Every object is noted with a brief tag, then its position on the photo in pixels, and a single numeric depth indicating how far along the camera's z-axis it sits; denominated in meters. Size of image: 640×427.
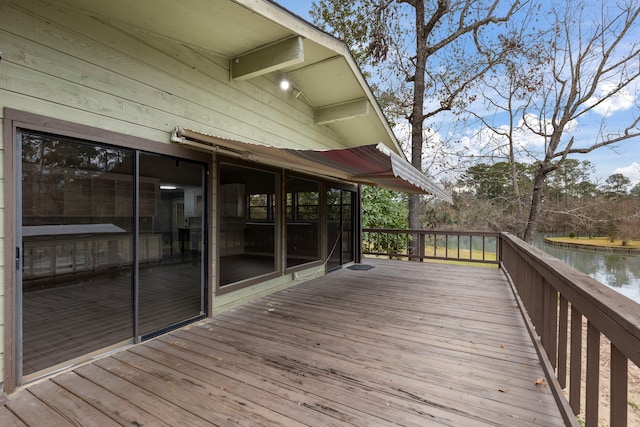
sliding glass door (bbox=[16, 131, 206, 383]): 2.80
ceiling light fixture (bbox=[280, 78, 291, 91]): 4.57
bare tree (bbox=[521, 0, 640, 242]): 9.37
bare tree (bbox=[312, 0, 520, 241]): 9.34
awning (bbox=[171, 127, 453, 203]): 2.98
